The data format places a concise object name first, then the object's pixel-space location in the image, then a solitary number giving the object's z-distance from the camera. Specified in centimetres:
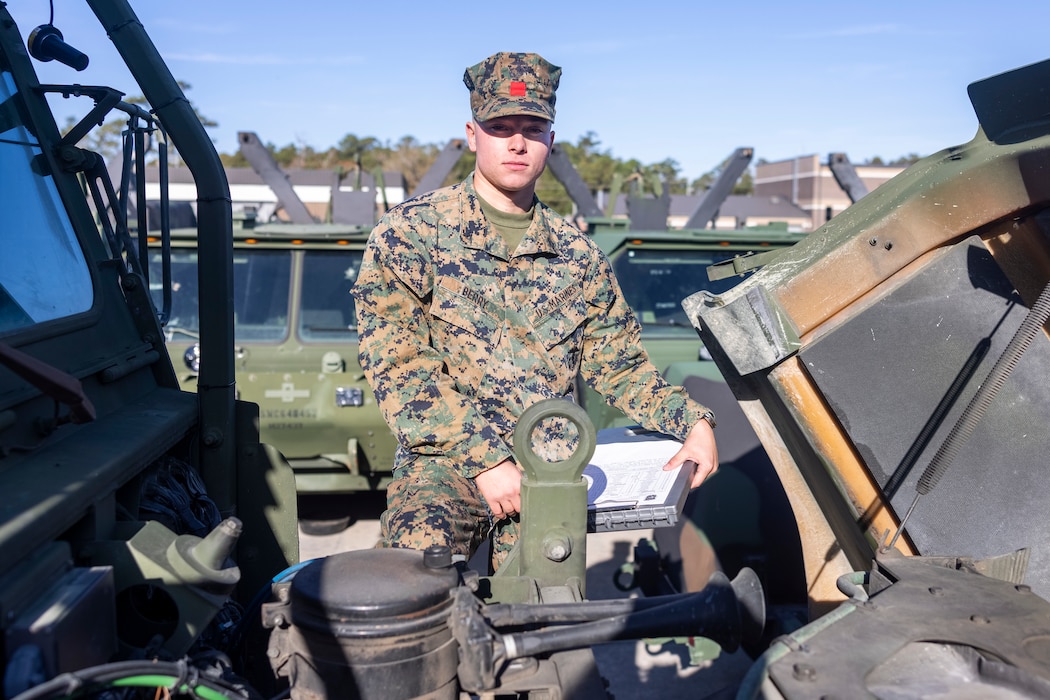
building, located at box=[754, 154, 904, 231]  4869
